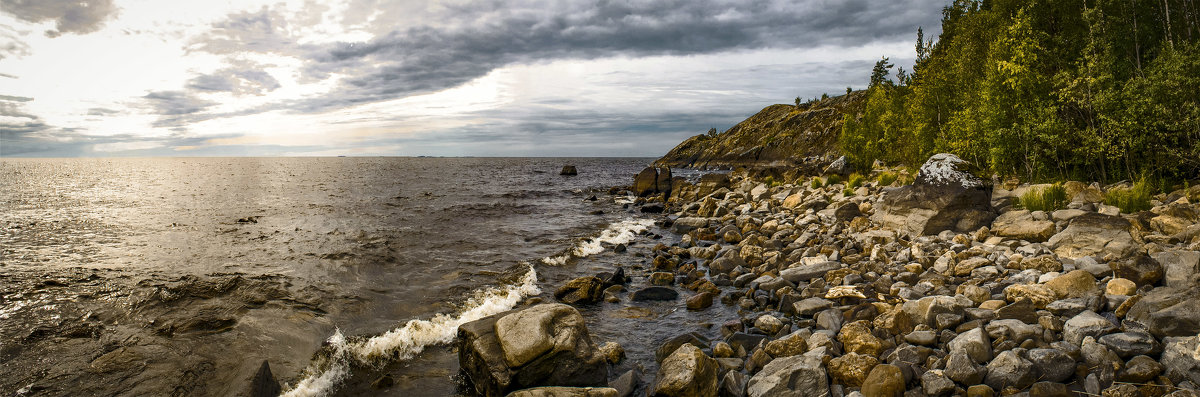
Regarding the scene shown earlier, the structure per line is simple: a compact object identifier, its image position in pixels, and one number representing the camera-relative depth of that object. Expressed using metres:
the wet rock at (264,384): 8.78
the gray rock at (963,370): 6.87
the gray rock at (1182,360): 6.14
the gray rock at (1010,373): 6.67
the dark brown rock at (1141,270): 9.09
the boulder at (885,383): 6.95
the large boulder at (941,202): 15.07
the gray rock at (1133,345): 6.74
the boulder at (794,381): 7.41
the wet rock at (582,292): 13.76
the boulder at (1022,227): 12.43
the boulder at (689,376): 7.69
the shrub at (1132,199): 13.20
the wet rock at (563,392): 7.26
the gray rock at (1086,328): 7.41
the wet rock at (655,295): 13.72
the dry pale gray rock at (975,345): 7.36
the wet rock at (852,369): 7.54
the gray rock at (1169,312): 6.94
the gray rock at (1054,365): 6.70
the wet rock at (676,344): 9.57
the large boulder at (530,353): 8.03
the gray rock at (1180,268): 8.54
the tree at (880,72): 64.00
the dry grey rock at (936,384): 6.81
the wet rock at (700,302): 12.65
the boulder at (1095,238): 10.73
